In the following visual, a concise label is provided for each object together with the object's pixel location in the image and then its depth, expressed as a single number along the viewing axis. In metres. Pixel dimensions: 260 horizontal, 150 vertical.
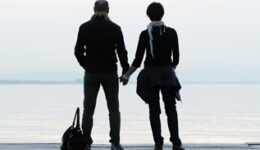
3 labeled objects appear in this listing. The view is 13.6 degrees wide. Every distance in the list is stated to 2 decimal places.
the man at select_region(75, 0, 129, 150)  15.07
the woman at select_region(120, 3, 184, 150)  15.02
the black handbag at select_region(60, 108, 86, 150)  14.67
